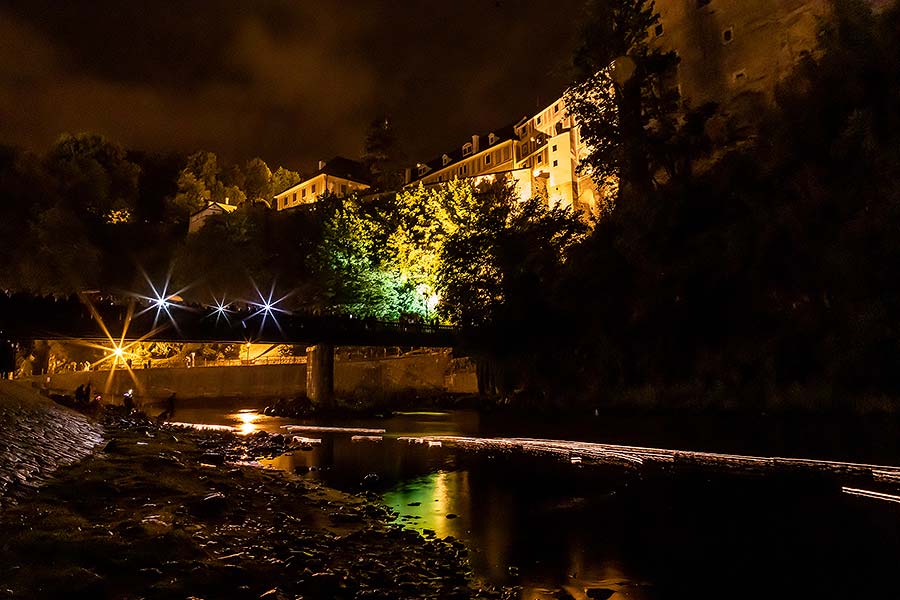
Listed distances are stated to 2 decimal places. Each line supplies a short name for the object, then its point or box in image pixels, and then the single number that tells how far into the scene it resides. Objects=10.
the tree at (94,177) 93.81
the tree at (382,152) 90.75
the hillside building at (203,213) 93.31
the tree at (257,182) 124.19
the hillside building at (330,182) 110.62
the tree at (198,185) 106.56
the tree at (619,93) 46.41
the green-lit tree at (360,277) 59.19
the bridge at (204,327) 33.91
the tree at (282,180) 126.81
